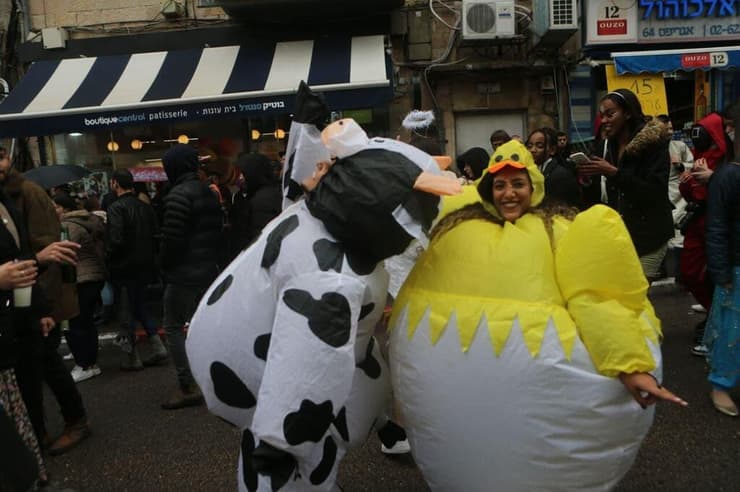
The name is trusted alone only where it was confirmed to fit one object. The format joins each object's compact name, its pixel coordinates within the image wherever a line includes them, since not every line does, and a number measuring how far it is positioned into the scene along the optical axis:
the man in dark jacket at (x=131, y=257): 5.06
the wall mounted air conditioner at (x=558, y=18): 8.28
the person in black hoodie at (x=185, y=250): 4.04
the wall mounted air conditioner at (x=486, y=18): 8.50
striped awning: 7.57
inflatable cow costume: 1.70
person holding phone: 3.69
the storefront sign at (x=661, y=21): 9.09
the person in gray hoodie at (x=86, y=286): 4.80
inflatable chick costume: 1.87
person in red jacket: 4.17
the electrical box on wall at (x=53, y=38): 9.33
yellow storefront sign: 9.06
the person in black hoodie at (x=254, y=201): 4.75
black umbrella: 5.81
